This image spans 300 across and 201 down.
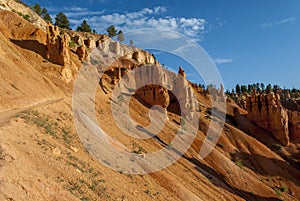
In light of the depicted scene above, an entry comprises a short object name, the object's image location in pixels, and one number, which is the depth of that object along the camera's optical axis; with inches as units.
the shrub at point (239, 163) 1660.9
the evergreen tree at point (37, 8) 3484.3
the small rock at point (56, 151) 587.5
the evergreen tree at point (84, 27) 4242.4
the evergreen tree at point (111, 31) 4598.9
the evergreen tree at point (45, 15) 3532.7
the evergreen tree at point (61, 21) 3912.4
